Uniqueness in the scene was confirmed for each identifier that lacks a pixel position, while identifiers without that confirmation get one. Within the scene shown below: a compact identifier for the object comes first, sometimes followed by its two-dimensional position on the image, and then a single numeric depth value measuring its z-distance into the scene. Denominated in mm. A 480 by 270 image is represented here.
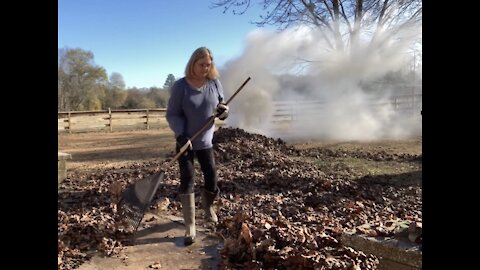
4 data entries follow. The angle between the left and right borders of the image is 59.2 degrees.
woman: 3895
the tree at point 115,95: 47656
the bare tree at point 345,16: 16125
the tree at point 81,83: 43625
